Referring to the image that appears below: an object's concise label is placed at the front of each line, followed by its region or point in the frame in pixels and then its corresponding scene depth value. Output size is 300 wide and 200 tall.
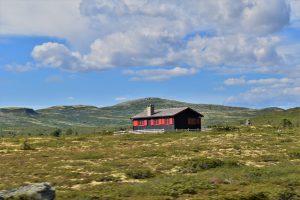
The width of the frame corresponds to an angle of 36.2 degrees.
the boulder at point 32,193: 26.34
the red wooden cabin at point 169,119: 110.38
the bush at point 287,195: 31.44
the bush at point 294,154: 56.88
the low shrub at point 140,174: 42.84
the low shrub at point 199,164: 47.17
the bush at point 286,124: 116.42
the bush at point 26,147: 73.05
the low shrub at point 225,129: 103.52
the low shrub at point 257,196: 30.23
